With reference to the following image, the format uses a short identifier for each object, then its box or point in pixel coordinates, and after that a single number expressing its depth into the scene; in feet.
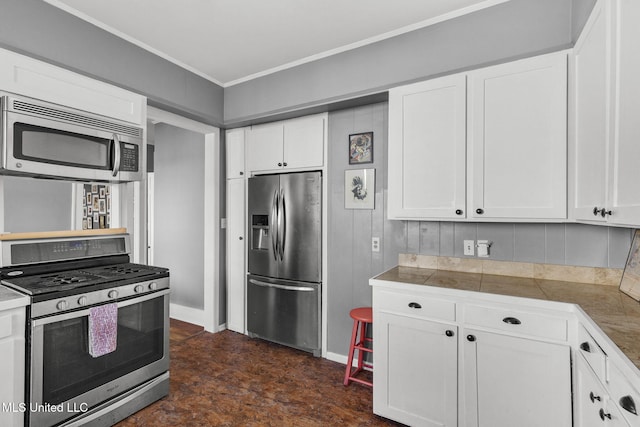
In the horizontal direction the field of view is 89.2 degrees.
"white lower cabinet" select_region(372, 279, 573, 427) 5.19
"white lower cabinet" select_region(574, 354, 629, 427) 3.64
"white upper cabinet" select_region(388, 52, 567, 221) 6.08
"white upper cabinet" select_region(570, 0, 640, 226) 3.92
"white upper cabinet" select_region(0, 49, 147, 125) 6.09
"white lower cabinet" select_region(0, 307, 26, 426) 4.98
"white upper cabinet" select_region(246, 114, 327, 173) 9.84
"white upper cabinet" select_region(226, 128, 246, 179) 11.50
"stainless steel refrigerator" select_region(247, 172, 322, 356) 9.77
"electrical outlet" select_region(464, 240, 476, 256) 7.59
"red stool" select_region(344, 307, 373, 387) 8.00
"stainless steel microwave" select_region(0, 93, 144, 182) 5.98
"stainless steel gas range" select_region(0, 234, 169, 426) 5.38
